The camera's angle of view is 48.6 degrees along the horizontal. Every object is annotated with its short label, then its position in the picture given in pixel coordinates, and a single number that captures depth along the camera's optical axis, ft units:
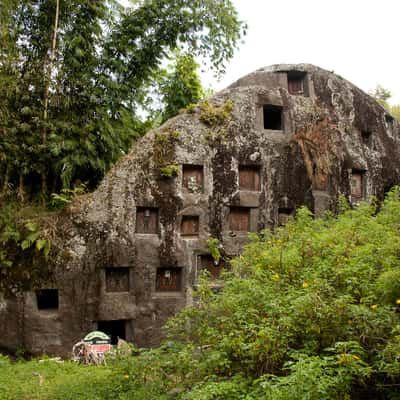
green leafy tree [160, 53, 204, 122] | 59.88
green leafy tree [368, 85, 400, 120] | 105.46
